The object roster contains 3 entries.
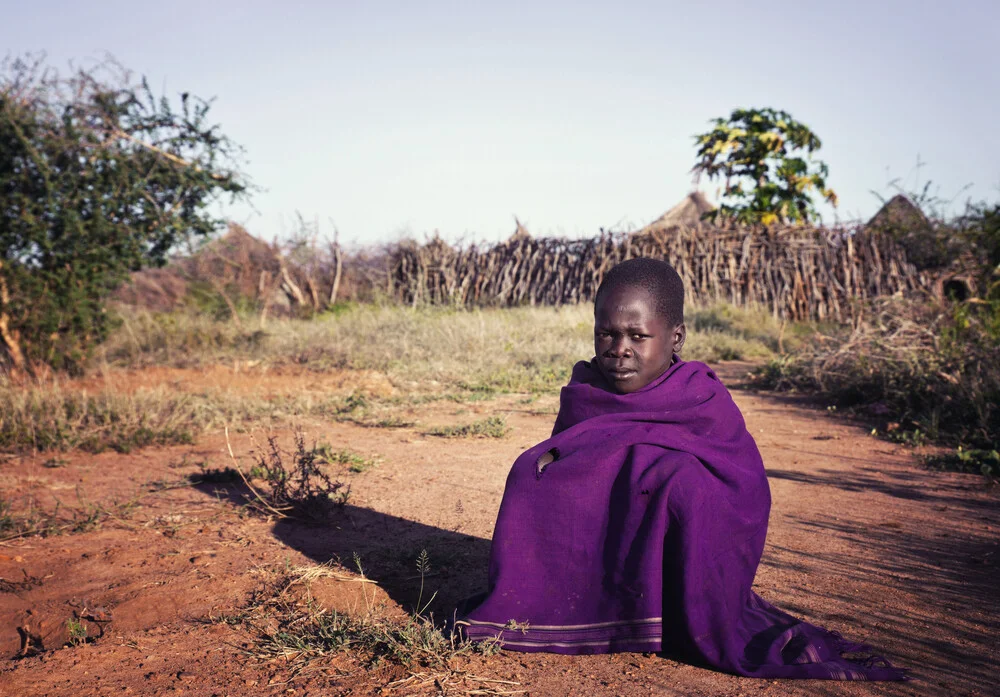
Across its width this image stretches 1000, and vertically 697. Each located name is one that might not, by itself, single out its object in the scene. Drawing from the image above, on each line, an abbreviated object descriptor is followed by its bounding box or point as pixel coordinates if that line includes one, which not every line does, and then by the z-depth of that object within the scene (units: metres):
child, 2.21
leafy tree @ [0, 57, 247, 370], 7.47
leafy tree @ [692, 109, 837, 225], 16.67
